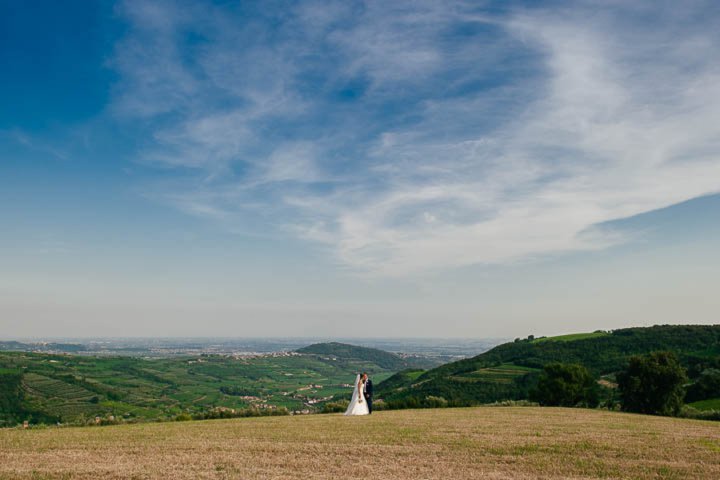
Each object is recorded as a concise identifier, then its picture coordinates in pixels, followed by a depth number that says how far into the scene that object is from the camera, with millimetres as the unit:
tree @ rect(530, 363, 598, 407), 50844
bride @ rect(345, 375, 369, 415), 29297
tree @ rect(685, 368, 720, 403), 53959
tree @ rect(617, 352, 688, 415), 41375
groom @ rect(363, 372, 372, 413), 29594
